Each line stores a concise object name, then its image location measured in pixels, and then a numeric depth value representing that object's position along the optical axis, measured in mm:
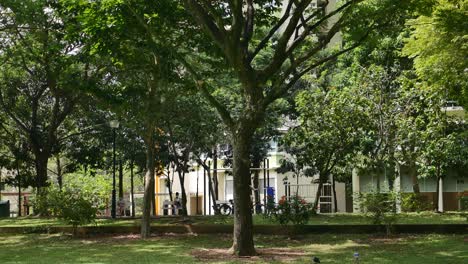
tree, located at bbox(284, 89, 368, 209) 19766
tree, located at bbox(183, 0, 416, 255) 12406
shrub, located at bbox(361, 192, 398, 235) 15148
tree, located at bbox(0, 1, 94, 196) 17312
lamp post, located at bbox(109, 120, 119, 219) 21855
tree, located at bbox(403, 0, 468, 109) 13492
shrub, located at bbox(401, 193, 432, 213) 18047
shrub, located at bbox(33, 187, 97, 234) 16875
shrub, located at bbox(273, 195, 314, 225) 15461
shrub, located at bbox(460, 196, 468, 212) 15699
